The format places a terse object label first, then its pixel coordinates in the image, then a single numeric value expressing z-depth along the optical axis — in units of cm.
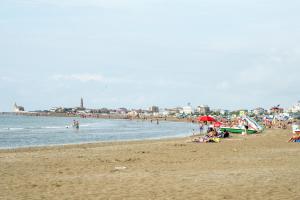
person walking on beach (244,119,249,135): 4383
